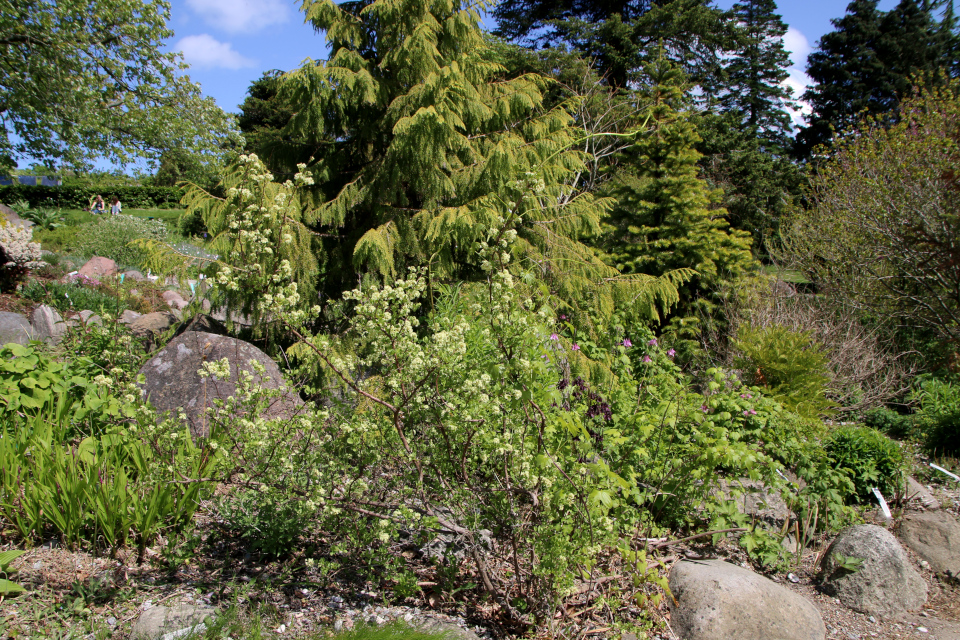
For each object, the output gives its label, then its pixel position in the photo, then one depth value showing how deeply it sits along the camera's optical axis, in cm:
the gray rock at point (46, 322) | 683
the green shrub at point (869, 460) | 449
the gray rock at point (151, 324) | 662
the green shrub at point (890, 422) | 627
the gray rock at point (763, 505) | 395
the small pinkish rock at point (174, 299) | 983
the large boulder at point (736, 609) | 284
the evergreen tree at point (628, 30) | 1670
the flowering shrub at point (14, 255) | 818
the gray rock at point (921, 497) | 462
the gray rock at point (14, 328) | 605
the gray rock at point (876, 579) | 341
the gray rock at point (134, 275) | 1048
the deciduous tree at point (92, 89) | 1112
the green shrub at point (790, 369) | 575
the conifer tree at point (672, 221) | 847
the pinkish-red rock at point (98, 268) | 1040
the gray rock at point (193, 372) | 414
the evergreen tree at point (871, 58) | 2495
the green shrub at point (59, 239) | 1337
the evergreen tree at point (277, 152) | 572
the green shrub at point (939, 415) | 566
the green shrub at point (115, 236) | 1258
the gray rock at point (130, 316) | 803
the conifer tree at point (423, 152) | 504
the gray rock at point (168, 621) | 228
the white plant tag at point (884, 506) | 437
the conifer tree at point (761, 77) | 2533
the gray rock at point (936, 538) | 396
